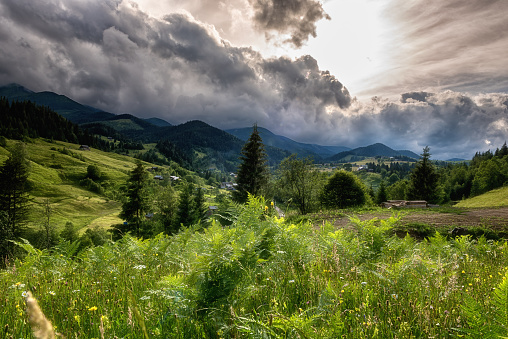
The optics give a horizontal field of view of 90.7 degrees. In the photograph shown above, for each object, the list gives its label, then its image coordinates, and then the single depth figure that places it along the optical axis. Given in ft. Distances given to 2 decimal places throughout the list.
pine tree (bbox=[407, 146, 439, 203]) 196.58
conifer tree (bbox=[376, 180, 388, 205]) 256.34
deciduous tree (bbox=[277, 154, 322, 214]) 154.71
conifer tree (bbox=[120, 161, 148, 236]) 147.43
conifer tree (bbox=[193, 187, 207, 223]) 190.41
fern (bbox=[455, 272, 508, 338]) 6.38
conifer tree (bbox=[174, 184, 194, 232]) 185.39
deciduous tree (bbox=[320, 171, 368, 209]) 173.06
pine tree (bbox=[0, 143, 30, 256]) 184.34
